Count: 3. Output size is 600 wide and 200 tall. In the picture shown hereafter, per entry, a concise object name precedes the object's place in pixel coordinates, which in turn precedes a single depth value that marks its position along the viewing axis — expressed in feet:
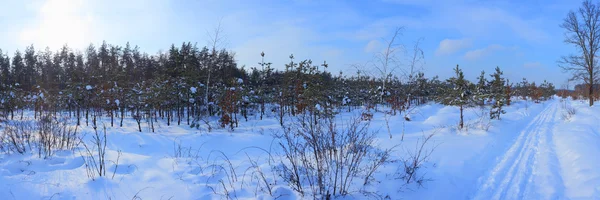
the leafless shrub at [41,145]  16.85
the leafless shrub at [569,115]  41.14
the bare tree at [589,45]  67.87
